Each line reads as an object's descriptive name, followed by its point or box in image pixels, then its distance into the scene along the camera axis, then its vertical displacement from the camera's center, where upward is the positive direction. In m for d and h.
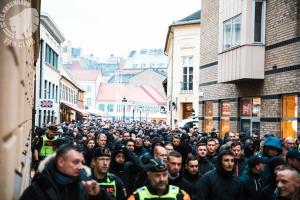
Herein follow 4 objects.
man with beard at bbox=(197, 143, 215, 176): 6.80 -1.03
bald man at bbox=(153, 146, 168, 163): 6.11 -0.83
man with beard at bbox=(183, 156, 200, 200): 5.56 -1.02
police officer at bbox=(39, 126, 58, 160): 9.60 -1.09
